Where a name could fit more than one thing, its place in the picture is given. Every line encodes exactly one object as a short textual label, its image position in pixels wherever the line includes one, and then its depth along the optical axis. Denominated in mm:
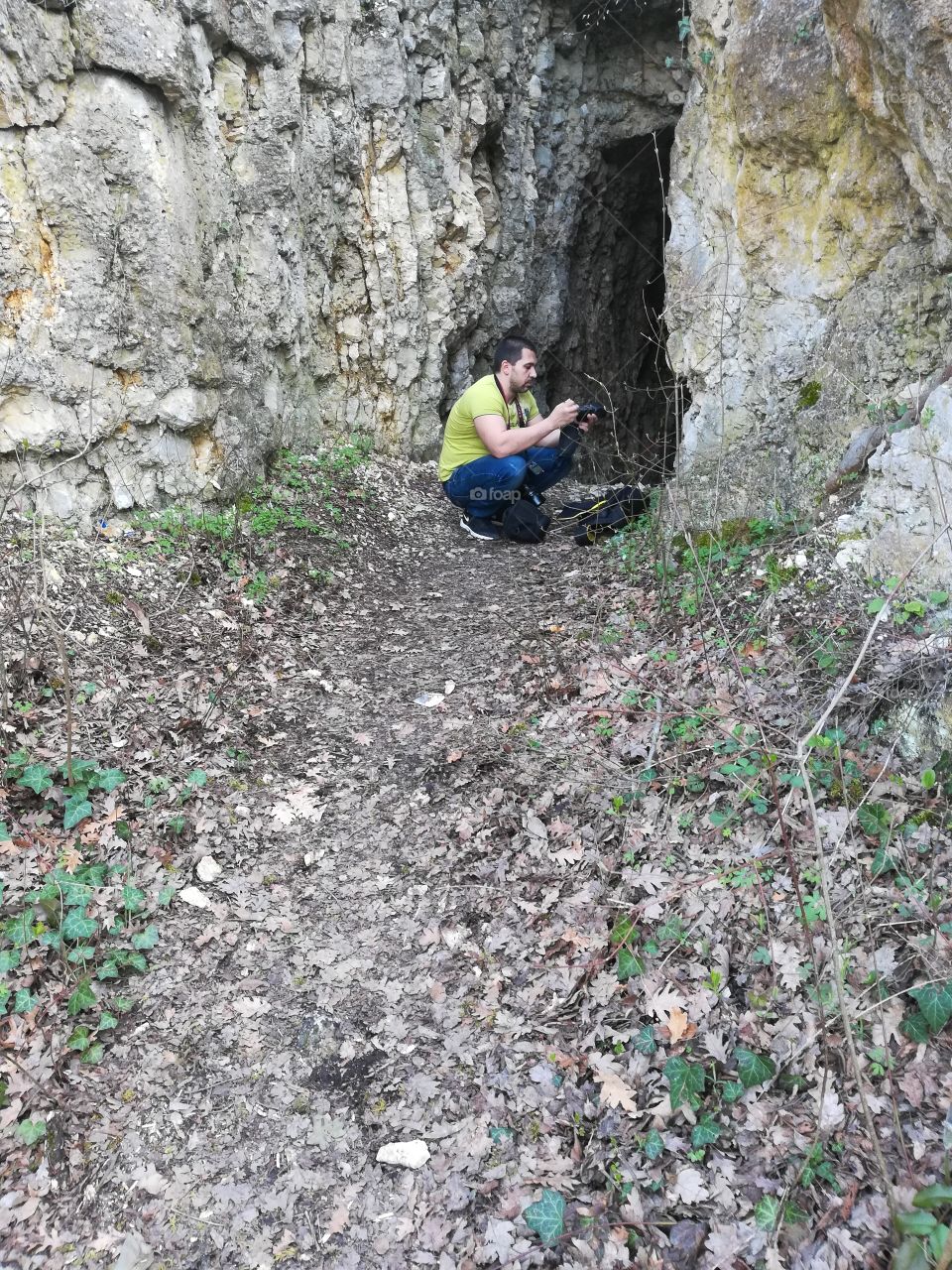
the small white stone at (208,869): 3471
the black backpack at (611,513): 6621
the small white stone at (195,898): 3354
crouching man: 6574
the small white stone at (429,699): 4652
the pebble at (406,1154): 2484
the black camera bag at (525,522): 7016
